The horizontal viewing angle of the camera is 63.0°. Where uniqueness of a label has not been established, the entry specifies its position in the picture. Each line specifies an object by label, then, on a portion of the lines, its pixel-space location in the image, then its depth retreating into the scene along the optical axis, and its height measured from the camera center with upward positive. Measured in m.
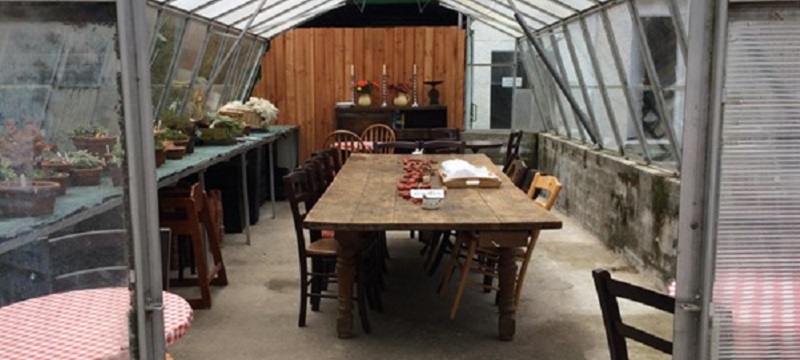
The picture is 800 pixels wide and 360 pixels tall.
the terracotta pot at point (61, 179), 1.61 -0.19
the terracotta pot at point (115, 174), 1.51 -0.17
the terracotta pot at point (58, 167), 1.61 -0.16
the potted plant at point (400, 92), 9.49 +0.16
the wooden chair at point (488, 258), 3.89 -0.98
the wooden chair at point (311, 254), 3.73 -0.89
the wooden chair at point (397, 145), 7.59 -0.49
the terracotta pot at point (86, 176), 1.57 -0.18
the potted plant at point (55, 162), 1.59 -0.15
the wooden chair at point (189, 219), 4.11 -0.74
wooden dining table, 3.27 -0.59
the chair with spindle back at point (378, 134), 9.01 -0.44
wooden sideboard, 9.43 -0.21
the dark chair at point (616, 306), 1.79 -0.58
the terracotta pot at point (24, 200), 1.52 -0.23
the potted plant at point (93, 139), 1.54 -0.09
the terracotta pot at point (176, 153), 4.73 -0.37
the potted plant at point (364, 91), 9.33 +0.17
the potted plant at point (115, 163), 1.50 -0.14
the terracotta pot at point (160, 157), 4.29 -0.36
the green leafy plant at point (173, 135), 5.00 -0.25
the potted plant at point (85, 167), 1.55 -0.16
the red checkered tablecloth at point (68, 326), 1.60 -0.57
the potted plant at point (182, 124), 5.40 -0.18
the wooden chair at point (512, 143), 7.77 -0.49
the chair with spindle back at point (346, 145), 8.03 -0.53
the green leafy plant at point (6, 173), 1.52 -0.16
